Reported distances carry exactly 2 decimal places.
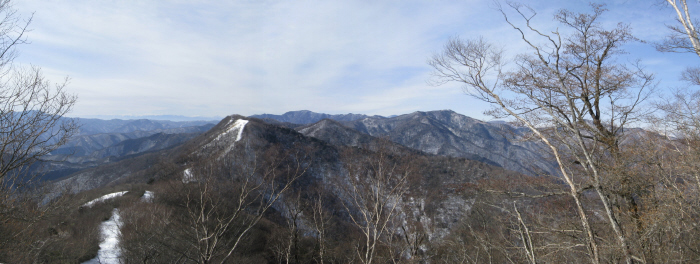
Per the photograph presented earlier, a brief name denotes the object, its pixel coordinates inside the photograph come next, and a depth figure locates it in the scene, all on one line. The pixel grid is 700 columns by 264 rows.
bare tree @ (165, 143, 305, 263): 6.44
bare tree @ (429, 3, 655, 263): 9.66
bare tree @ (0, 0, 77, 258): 8.77
